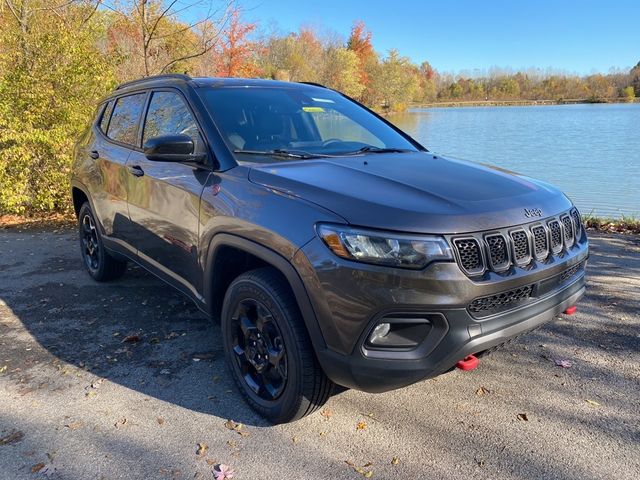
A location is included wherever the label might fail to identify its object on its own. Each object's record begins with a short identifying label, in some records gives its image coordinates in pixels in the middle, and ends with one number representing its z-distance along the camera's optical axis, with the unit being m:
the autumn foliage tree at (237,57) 22.73
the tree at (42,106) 7.89
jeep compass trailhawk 2.19
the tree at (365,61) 65.06
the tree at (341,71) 54.34
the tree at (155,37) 9.54
